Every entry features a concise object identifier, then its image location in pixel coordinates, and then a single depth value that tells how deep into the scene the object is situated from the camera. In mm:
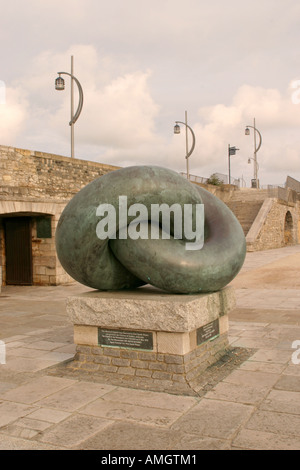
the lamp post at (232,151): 47562
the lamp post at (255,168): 45162
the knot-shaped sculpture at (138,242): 4547
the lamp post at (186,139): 29378
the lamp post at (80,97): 16891
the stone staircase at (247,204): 29995
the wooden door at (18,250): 13664
